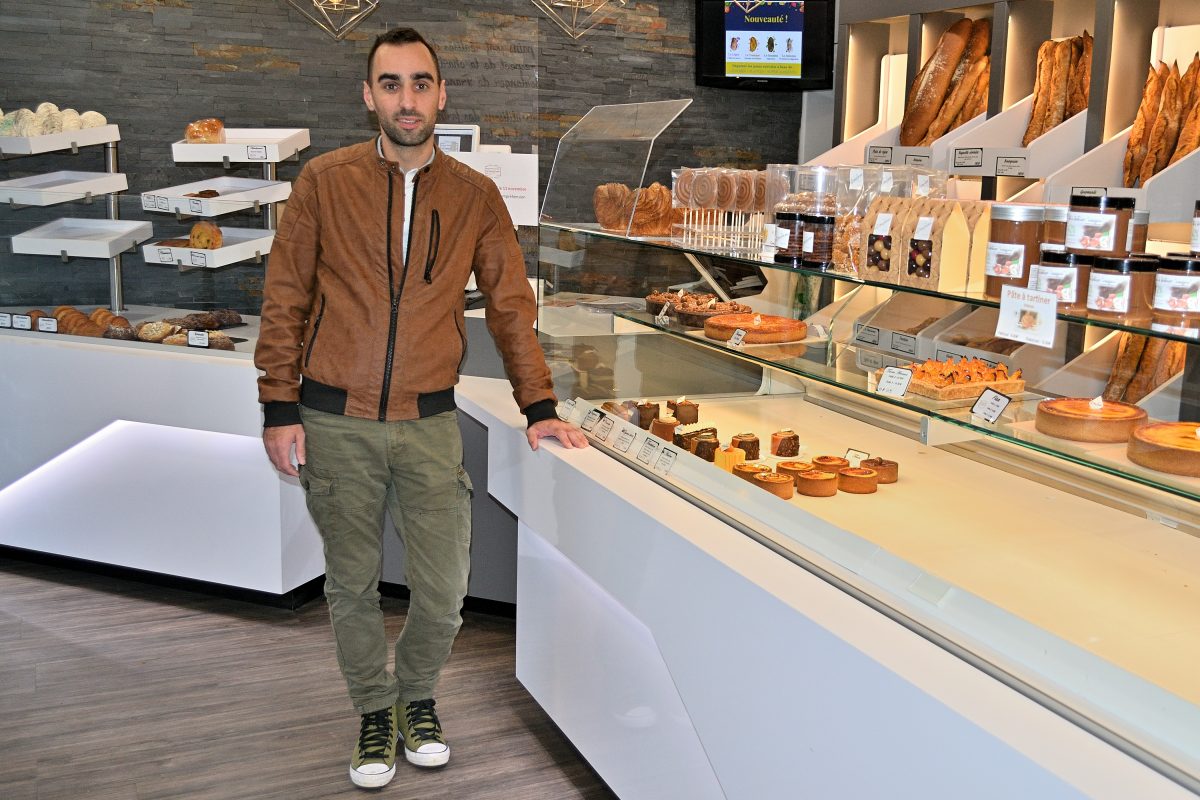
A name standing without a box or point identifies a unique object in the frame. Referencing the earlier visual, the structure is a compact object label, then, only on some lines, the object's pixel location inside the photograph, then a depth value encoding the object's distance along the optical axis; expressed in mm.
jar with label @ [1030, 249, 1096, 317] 1465
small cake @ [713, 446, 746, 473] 2225
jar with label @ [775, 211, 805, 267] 2038
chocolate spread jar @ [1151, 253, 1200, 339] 1351
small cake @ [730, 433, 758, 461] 2246
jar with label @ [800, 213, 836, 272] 2002
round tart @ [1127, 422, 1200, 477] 1373
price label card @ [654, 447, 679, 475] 2305
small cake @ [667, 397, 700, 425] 2475
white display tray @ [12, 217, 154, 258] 3762
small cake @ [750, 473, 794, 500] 2039
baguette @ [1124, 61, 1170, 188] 3043
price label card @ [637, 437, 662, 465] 2359
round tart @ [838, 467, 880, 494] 2014
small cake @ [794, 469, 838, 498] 2033
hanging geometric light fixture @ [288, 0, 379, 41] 4211
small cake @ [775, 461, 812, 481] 2086
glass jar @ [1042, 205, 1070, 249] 1515
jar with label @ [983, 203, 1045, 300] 1556
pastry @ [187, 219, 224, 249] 3701
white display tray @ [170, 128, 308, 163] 3877
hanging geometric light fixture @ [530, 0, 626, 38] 5016
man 2402
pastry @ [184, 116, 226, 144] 4008
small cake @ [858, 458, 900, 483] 2049
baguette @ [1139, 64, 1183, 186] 2965
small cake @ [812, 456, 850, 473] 2078
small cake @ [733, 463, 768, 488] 2135
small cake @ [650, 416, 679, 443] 2453
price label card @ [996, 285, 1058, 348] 1470
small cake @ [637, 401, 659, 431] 2541
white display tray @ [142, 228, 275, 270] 3688
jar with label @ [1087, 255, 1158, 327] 1402
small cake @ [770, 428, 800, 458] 2204
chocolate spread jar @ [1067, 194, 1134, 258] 1449
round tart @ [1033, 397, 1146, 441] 1483
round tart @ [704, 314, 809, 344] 2180
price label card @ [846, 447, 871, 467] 2086
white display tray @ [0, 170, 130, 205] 3838
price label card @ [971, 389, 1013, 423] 1626
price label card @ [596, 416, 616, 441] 2568
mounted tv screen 5078
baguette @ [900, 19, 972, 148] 3852
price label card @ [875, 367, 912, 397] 1776
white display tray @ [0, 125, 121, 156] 3908
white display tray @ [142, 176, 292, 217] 3721
